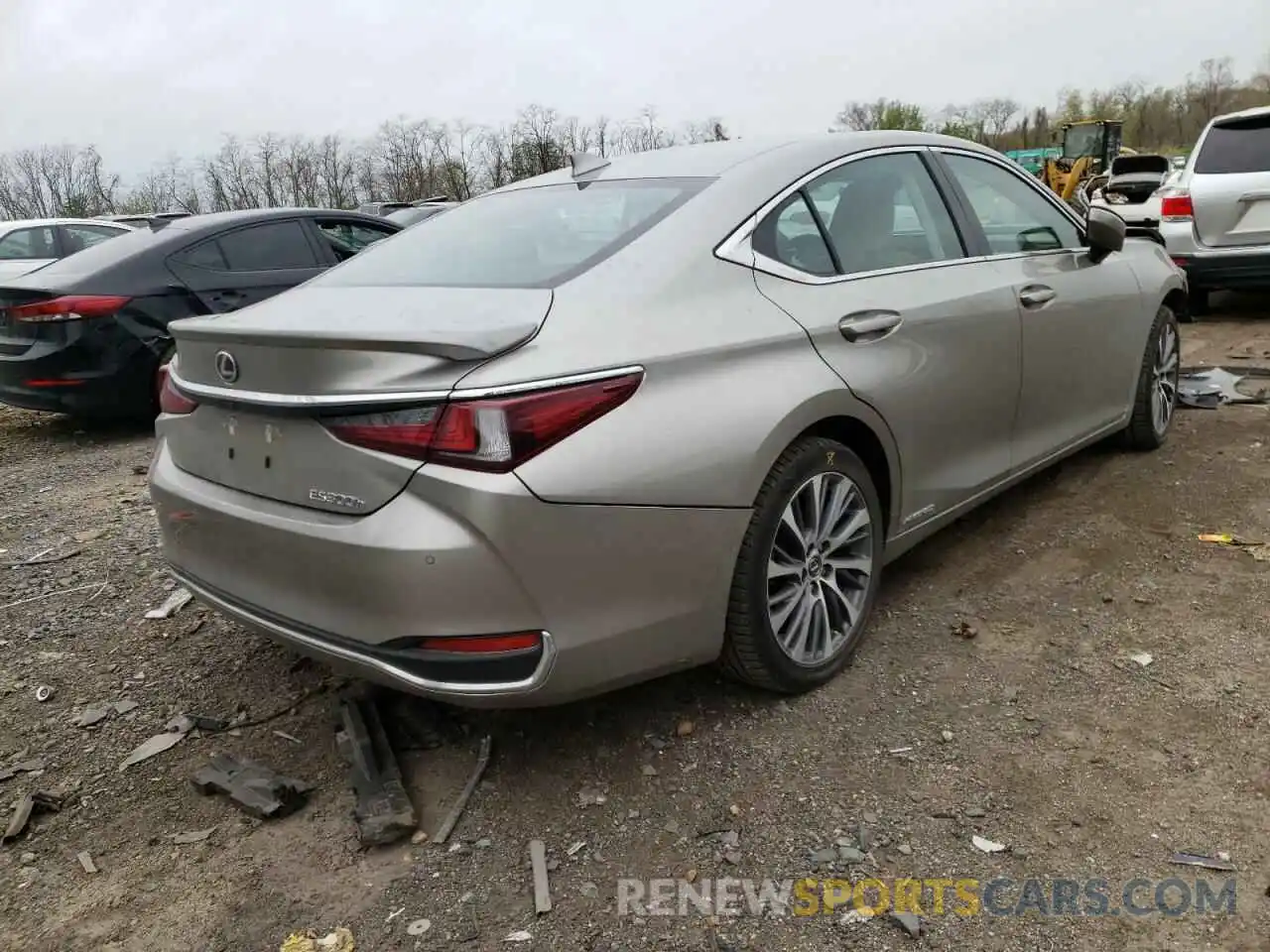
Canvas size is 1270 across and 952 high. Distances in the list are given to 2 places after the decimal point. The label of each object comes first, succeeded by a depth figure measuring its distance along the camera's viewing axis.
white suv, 7.83
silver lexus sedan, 2.13
